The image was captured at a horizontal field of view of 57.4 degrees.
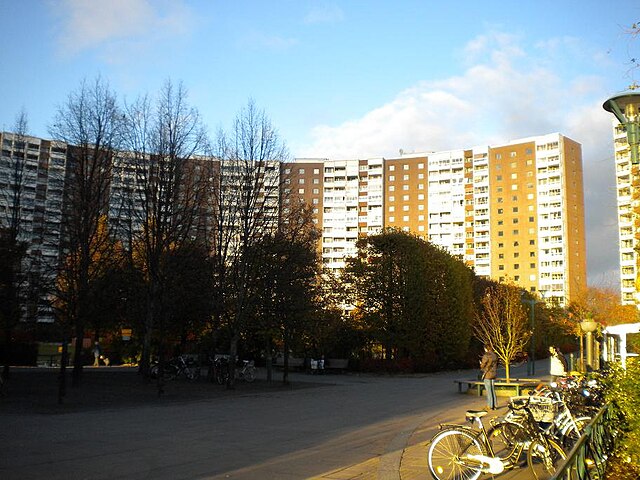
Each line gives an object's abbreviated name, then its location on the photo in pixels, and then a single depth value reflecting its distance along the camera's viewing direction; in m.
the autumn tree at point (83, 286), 18.64
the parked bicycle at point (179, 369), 30.36
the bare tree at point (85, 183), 21.34
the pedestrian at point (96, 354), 40.81
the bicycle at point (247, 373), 30.95
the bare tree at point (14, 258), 24.42
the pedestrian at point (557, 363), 18.55
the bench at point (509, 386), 21.56
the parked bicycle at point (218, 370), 29.45
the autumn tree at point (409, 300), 43.03
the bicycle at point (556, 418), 8.01
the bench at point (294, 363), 45.70
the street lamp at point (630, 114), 8.84
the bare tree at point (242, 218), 26.53
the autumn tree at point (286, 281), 27.98
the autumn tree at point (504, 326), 26.45
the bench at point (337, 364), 42.34
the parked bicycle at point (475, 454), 7.32
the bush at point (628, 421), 6.44
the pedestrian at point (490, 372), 15.71
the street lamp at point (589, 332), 20.77
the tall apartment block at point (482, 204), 114.06
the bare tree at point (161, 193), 23.44
